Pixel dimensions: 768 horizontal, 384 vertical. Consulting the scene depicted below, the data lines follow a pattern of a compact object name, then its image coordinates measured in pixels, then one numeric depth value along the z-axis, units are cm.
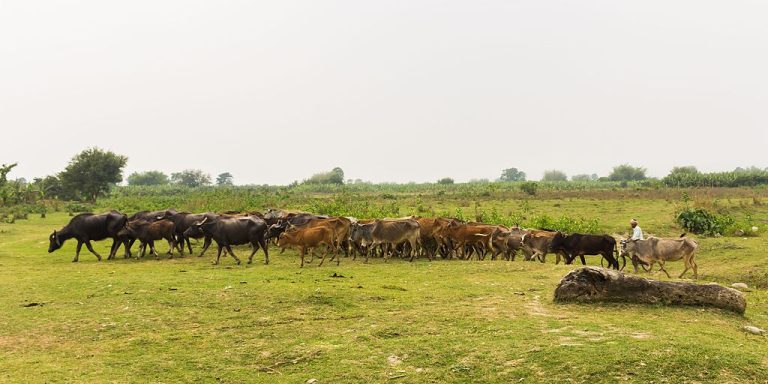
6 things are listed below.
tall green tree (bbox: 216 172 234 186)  16862
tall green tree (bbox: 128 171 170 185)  13625
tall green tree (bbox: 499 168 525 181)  19150
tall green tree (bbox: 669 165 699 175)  8531
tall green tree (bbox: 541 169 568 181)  18338
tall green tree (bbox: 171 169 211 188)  13688
